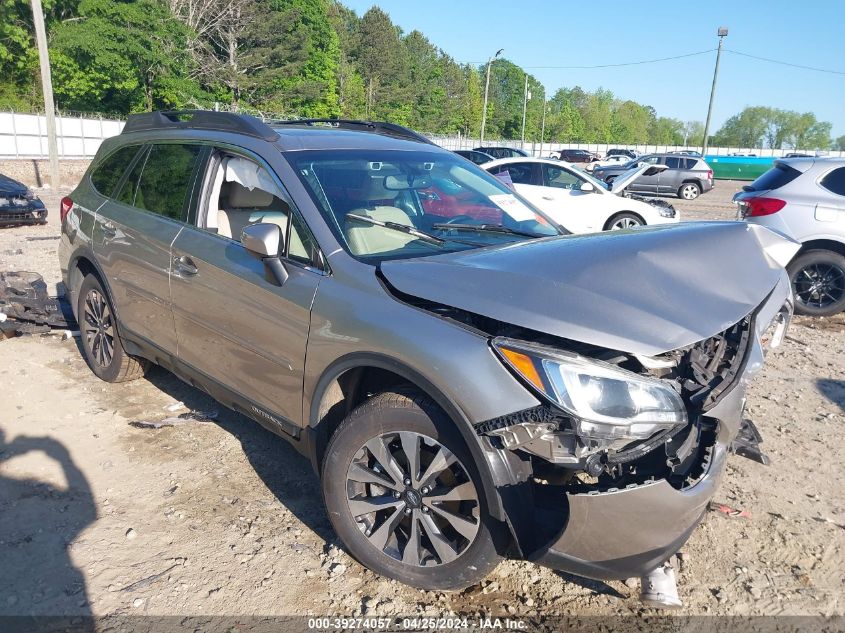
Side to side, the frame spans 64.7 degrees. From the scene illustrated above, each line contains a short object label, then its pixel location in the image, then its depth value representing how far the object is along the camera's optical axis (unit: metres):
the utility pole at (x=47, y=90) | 20.34
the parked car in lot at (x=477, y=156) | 16.50
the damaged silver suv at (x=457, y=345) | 2.28
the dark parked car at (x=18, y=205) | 12.35
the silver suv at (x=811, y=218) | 7.38
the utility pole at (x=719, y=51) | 43.06
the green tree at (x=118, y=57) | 35.97
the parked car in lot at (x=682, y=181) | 27.97
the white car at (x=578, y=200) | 11.43
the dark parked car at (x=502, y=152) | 25.31
